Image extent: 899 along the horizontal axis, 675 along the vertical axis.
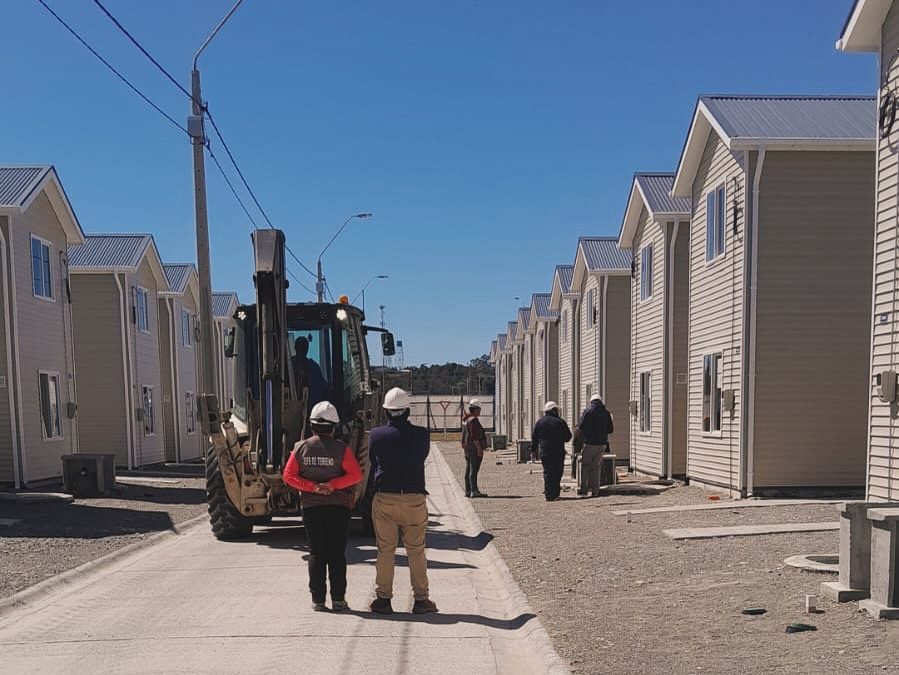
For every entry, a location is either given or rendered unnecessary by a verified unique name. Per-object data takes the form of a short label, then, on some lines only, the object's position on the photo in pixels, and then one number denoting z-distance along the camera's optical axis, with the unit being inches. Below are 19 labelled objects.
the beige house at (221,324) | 1360.5
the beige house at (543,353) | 1278.3
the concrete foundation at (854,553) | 225.6
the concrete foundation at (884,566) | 209.5
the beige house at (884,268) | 369.4
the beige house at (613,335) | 893.8
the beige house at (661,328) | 701.9
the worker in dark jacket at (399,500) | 249.9
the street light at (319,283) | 1058.1
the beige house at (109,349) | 900.0
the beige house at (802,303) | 518.0
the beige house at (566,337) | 1080.8
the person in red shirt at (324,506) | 250.5
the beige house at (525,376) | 1520.7
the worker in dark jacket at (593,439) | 588.7
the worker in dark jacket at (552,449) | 568.7
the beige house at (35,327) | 639.1
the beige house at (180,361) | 1107.3
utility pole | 511.8
